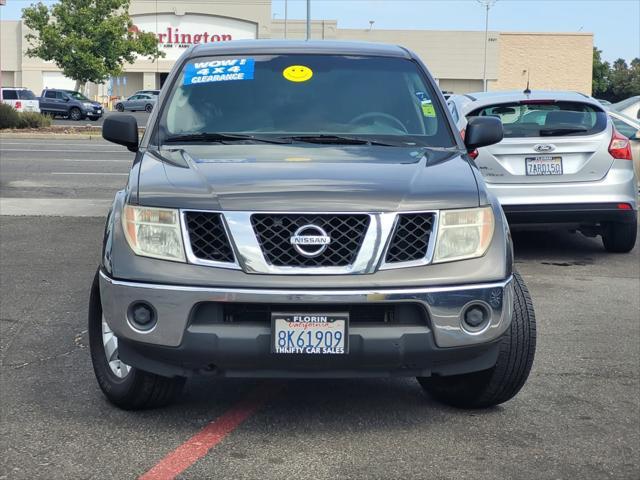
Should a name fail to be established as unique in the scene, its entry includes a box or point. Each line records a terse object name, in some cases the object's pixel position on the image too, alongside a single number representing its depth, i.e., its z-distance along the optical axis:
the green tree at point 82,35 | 42.84
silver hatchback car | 8.88
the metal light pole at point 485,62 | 76.31
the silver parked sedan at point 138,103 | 56.23
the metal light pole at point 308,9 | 42.97
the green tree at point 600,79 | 97.94
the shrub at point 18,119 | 31.27
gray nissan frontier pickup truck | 3.90
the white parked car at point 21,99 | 43.16
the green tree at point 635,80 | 92.44
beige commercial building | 71.44
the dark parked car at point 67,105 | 45.84
